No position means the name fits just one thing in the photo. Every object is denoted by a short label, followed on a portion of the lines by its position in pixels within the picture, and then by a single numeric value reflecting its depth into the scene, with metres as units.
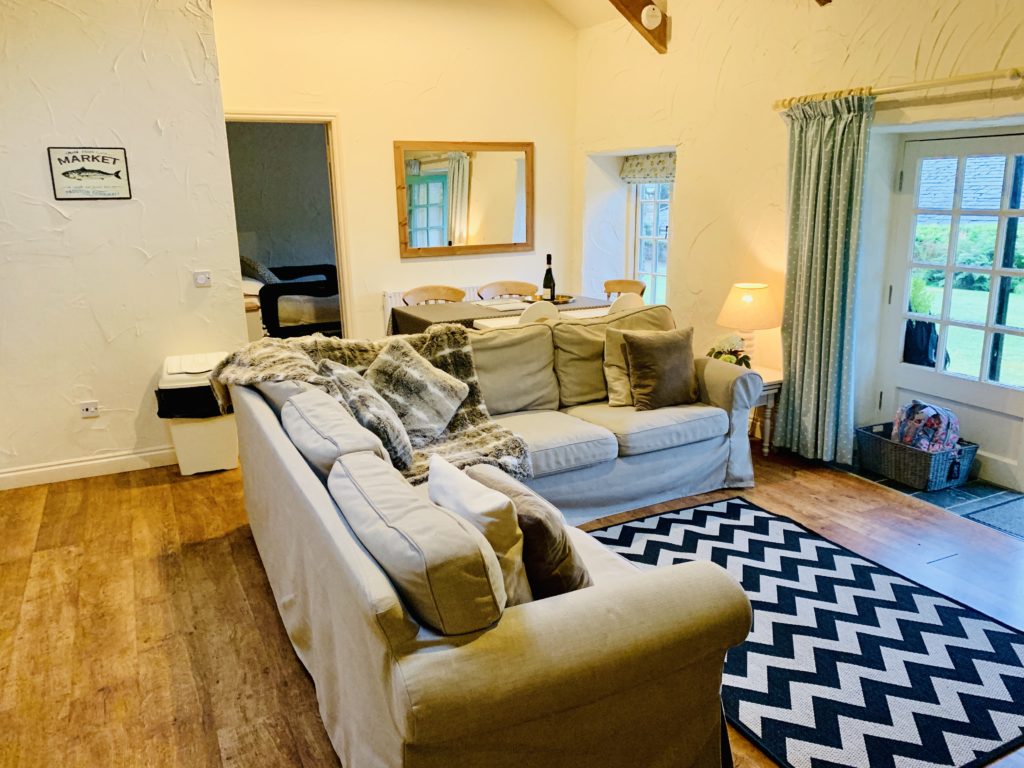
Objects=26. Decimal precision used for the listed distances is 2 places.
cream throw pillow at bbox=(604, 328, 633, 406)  3.75
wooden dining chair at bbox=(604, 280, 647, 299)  5.66
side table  4.27
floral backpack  3.82
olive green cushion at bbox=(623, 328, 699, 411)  3.68
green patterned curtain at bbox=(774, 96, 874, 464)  3.84
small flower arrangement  4.16
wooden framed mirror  5.88
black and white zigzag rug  2.11
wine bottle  5.19
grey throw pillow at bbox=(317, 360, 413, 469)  2.78
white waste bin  4.00
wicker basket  3.78
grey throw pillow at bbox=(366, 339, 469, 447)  3.19
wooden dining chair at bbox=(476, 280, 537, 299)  5.94
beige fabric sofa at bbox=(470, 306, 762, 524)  3.35
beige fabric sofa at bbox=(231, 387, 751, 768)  1.43
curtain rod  3.18
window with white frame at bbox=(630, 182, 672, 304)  6.23
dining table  4.50
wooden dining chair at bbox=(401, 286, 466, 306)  5.71
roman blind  5.71
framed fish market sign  3.85
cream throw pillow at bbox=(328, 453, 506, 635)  1.47
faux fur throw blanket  2.88
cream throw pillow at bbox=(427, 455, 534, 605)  1.67
